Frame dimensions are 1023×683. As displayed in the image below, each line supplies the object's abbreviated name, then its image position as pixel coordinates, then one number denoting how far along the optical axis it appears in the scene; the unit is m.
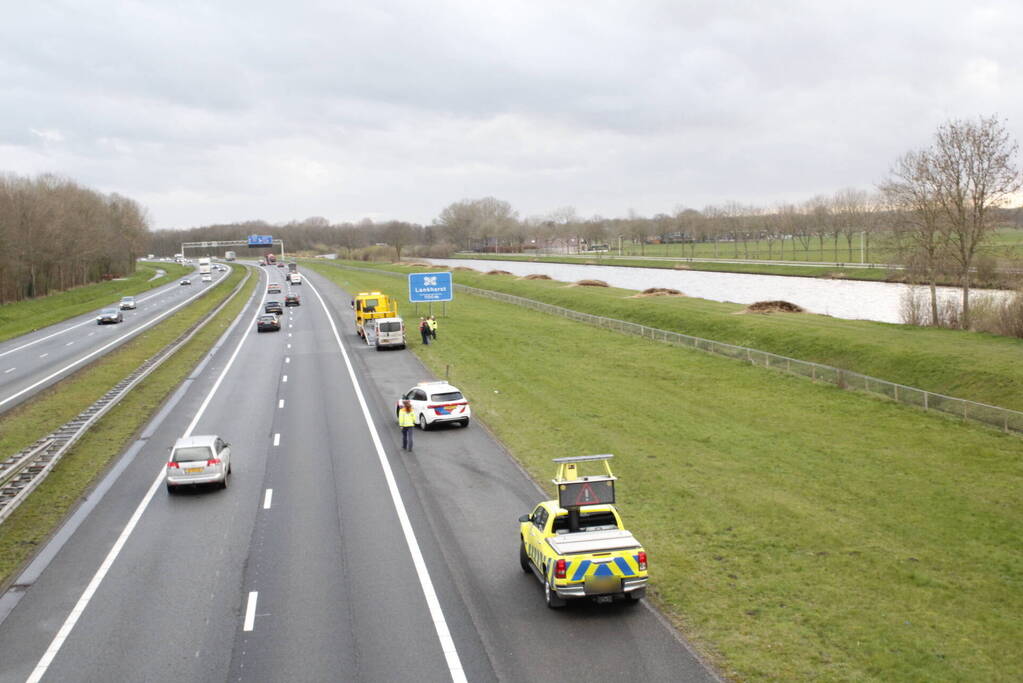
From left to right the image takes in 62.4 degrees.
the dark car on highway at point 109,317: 69.75
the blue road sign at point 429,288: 62.56
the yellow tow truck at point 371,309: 54.50
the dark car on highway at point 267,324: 59.12
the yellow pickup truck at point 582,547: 13.65
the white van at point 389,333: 48.97
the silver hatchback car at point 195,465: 21.69
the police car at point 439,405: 28.72
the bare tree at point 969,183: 48.28
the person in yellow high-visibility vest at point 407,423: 25.67
